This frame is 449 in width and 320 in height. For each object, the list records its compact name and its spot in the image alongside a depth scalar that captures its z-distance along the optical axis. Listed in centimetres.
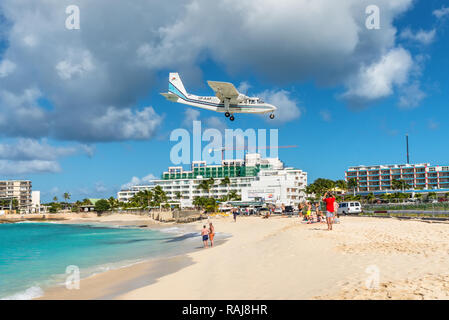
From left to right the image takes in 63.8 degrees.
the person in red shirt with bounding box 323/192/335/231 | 2203
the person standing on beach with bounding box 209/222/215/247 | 2562
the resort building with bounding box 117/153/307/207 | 13075
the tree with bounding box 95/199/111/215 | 16075
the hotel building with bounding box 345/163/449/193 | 15688
